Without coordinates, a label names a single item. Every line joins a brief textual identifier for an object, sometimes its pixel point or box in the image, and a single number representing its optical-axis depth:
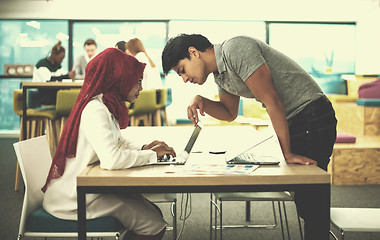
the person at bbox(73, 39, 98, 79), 5.94
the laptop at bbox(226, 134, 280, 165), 1.51
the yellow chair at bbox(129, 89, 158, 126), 4.61
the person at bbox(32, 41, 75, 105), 5.01
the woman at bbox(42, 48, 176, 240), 1.57
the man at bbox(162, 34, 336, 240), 1.54
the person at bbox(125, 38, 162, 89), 4.82
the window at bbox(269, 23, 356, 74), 8.05
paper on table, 1.38
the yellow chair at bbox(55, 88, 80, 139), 3.97
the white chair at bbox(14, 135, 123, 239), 1.62
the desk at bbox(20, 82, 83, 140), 3.88
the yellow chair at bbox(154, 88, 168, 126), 5.32
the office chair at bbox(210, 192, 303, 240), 2.13
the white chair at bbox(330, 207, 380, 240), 1.64
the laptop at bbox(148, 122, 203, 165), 1.56
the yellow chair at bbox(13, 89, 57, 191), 4.18
